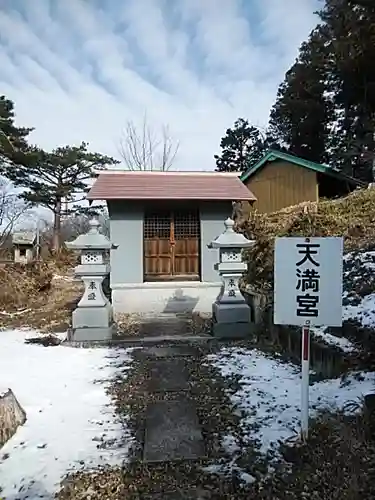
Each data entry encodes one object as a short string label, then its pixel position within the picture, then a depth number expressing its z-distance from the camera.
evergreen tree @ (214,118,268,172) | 25.58
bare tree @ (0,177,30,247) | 17.12
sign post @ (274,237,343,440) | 3.00
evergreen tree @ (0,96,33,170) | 11.33
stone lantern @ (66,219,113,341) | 6.17
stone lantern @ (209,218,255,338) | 6.34
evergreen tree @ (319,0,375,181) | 12.78
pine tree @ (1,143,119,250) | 17.22
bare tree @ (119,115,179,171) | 21.81
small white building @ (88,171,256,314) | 8.09
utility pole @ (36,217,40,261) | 14.19
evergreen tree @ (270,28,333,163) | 16.59
